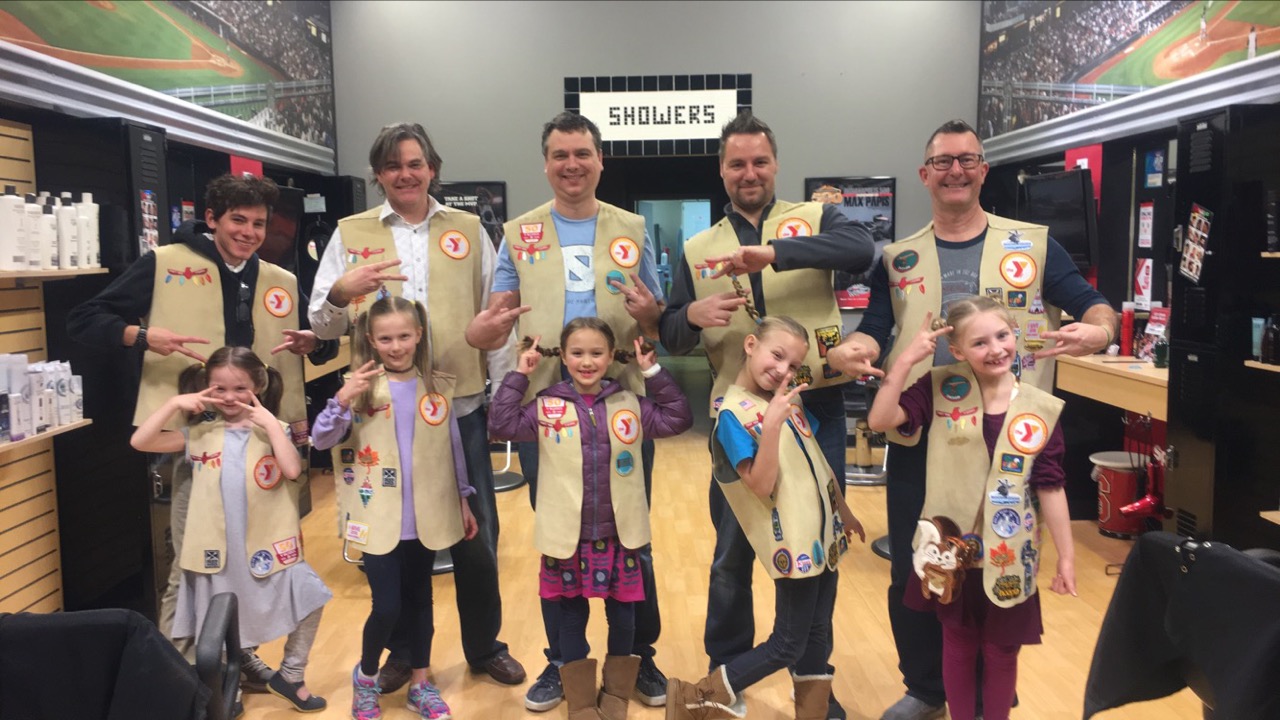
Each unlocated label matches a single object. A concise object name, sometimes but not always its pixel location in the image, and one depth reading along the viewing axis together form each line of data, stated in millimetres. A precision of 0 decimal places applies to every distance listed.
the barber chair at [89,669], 1326
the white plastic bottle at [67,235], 2859
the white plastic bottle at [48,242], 2748
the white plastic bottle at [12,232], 2617
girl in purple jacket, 2410
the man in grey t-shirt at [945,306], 2154
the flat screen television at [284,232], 5188
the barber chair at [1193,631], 1260
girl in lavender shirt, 2473
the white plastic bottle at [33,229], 2690
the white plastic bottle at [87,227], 2971
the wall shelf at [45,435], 2572
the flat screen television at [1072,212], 4988
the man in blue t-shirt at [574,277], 2445
